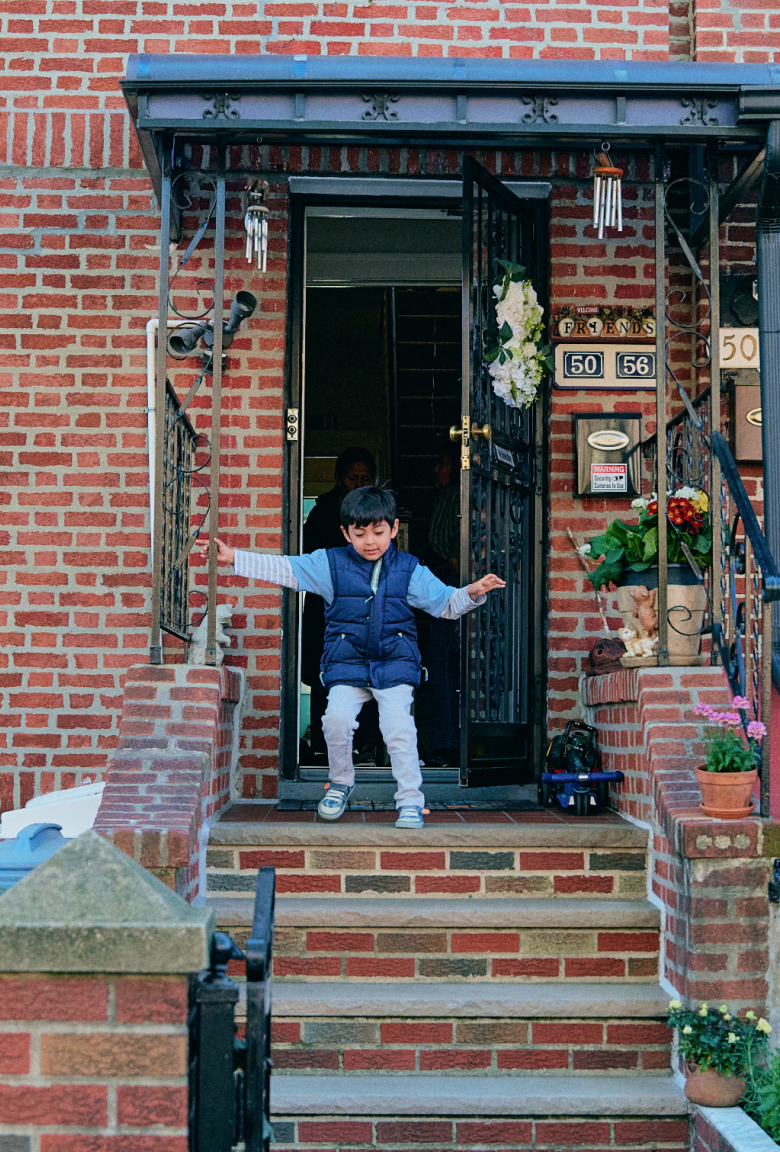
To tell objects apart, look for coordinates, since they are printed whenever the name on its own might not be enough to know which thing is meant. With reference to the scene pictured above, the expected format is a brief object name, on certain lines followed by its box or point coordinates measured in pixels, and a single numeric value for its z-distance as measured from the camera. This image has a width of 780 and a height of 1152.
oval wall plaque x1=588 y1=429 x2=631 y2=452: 5.63
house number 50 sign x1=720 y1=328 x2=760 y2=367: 5.60
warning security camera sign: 5.63
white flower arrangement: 5.44
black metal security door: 5.23
